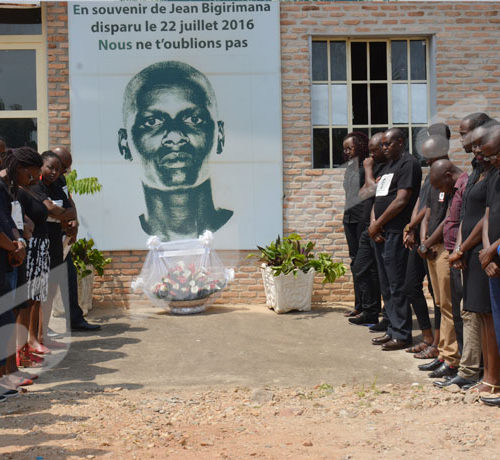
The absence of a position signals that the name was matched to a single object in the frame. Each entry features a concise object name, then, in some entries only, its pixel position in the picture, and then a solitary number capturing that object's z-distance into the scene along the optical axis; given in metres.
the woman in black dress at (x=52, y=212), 6.79
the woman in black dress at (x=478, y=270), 4.96
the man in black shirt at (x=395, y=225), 6.66
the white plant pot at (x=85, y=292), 8.52
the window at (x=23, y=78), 9.20
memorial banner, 9.04
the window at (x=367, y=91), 9.27
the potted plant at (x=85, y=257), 8.39
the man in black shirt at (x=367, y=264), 7.59
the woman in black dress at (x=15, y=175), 5.36
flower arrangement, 8.44
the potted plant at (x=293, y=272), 8.46
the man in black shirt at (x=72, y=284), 7.35
